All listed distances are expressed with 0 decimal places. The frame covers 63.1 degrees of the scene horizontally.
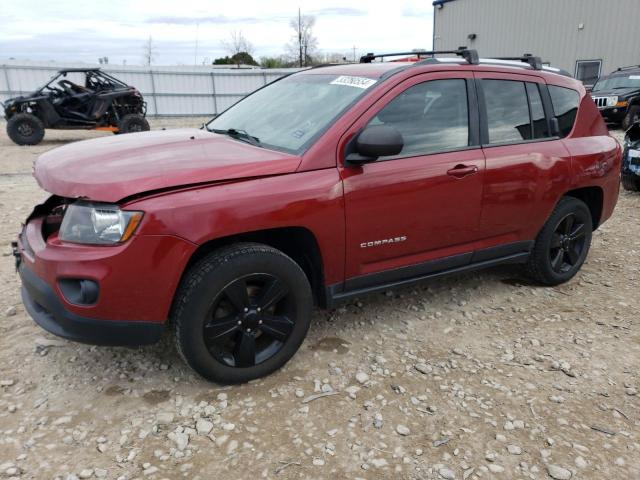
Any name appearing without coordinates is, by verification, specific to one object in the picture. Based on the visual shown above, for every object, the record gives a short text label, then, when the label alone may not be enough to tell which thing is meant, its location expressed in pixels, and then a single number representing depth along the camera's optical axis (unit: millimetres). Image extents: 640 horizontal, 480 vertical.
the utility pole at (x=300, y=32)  41281
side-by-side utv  12625
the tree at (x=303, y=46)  41344
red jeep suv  2418
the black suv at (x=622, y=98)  13852
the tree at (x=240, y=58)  44438
